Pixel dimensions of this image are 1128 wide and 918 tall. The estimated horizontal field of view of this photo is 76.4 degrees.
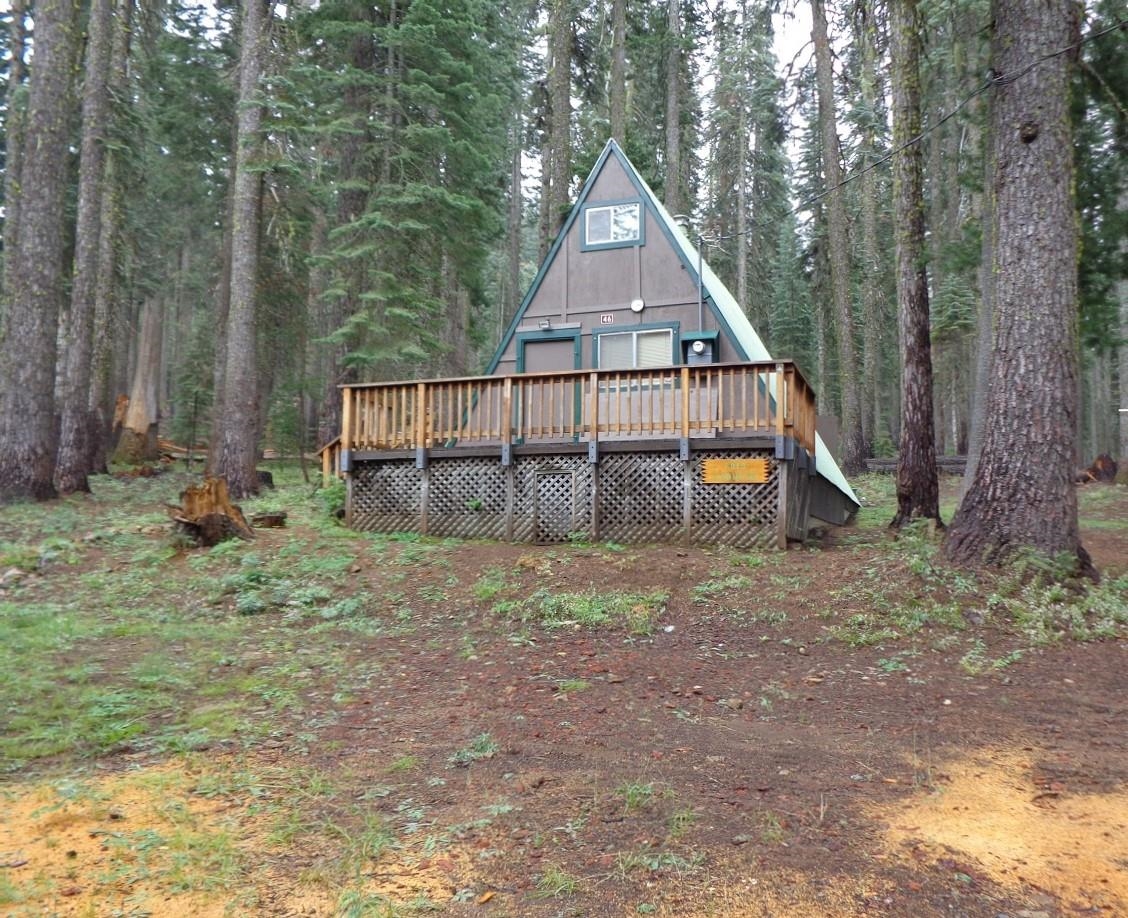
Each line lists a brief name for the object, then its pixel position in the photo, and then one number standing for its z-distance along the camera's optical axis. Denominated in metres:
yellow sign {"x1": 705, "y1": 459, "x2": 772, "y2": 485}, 9.41
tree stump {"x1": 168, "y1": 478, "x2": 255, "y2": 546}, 9.28
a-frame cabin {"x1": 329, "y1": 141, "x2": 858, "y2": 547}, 9.55
